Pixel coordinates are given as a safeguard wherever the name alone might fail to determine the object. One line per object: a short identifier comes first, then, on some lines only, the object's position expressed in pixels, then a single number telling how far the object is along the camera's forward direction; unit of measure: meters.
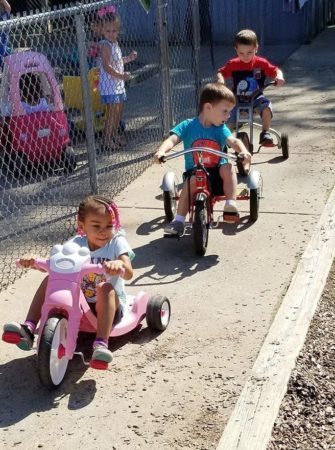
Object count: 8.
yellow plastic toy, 8.55
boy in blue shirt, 5.63
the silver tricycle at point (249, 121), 7.46
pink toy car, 7.60
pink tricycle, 3.78
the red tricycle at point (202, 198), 5.36
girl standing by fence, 7.77
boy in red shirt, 7.57
